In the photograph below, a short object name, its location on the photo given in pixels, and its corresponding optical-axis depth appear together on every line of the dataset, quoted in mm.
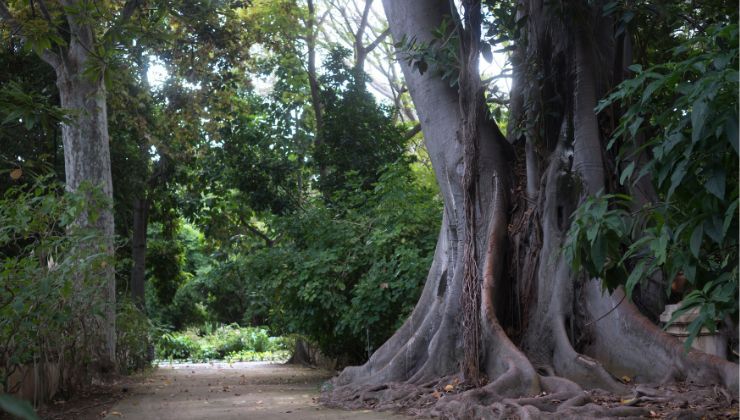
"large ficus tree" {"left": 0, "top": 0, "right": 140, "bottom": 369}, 14016
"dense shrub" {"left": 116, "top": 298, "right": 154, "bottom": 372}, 14812
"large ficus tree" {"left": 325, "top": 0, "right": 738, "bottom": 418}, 8391
